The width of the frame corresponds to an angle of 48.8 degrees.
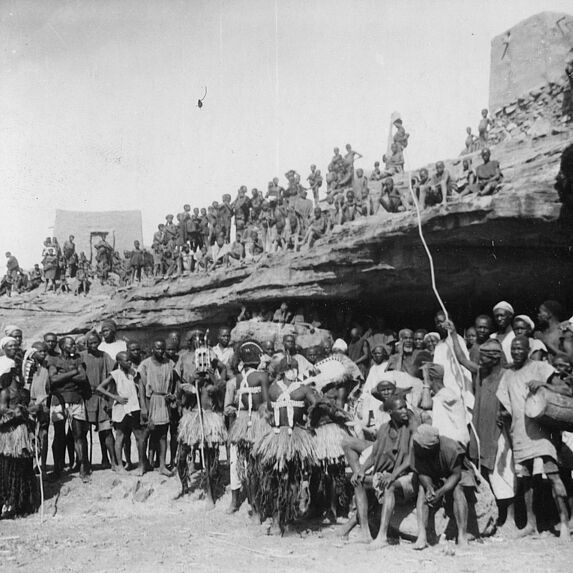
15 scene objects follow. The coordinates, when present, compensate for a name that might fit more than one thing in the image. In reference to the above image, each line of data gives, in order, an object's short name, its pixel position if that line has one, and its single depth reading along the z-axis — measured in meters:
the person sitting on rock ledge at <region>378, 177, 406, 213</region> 11.24
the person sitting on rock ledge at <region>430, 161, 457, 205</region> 10.32
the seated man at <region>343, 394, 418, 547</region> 5.55
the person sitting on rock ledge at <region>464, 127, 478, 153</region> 21.31
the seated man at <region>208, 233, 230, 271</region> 15.72
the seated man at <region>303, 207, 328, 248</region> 12.71
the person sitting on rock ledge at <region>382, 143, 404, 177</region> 18.16
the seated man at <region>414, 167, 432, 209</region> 10.39
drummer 5.52
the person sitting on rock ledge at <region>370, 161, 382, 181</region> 17.77
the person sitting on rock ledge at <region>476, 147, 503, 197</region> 9.48
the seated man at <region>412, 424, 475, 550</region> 5.34
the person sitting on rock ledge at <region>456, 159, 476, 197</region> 9.93
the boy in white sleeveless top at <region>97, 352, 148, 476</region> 8.31
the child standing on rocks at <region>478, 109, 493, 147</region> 21.14
